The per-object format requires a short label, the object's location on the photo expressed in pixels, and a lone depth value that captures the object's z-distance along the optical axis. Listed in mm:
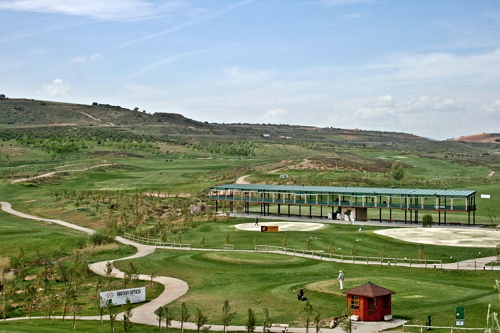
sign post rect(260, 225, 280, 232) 77675
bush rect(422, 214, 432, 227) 81188
